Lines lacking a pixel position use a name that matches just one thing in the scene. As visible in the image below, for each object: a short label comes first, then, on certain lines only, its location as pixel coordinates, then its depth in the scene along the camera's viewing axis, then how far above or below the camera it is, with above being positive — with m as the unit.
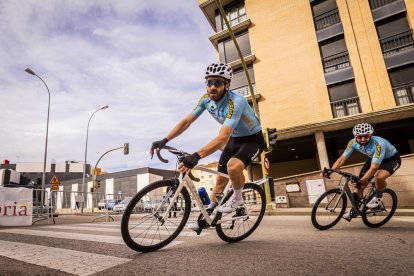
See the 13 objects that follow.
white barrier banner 8.26 +0.00
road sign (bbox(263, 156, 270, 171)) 10.46 +0.87
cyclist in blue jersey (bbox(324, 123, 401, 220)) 4.52 +0.29
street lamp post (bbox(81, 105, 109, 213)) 25.65 +7.44
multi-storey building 16.73 +8.13
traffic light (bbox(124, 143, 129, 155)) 24.02 +4.65
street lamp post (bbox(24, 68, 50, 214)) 18.38 +9.41
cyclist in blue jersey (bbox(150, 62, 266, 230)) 2.90 +0.73
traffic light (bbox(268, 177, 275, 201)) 7.18 -0.12
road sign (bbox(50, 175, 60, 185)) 14.98 +1.33
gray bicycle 4.34 -0.56
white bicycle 2.54 -0.27
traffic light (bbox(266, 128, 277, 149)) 9.45 +1.73
